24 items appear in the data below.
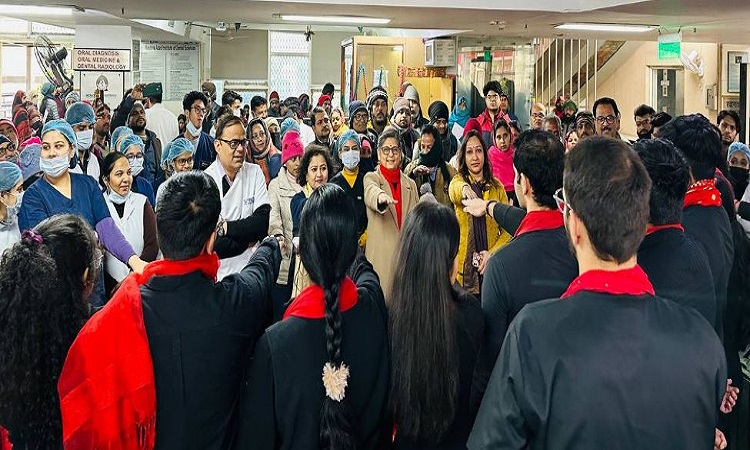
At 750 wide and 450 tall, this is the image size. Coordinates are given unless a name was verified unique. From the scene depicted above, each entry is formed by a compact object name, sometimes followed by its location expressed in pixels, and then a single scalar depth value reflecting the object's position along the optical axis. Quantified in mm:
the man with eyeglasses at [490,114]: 8383
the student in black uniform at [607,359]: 1570
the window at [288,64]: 19031
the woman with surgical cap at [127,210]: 3982
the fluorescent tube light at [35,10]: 9039
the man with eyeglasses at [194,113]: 7113
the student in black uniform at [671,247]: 2332
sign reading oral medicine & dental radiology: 9609
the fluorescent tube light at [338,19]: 9641
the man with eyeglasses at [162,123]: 8109
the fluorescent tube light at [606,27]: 10203
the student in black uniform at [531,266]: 2438
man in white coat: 3977
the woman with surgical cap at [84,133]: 5418
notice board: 15219
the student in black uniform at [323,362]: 2070
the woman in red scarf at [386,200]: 4711
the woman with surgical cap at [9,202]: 3650
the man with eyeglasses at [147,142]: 6633
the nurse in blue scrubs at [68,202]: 3551
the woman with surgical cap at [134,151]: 5174
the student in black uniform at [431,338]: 2164
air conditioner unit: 12549
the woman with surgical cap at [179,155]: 4879
